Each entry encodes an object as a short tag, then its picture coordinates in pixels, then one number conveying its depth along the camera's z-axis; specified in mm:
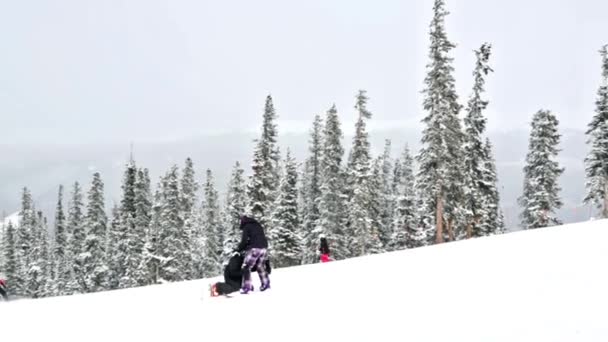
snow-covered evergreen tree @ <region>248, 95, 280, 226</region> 43156
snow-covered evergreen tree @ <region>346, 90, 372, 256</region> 46062
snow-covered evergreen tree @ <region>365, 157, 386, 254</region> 48000
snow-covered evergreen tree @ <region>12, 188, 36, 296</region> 68938
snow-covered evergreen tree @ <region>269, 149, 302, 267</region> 44281
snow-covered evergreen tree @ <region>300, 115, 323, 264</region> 49469
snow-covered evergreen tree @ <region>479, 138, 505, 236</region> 43762
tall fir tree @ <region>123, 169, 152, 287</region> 49219
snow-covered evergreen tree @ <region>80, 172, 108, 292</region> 55188
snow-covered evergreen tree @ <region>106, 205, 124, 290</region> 55206
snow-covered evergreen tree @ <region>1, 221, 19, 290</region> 67562
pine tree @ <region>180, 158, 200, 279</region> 57172
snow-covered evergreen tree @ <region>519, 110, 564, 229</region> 47594
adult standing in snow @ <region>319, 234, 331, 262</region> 24078
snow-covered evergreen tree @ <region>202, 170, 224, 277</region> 61375
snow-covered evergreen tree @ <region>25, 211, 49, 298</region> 67500
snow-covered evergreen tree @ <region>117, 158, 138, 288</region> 50844
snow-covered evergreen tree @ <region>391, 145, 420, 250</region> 52938
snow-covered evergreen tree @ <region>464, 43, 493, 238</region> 40688
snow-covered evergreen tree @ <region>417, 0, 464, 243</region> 36469
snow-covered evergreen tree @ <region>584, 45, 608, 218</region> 44938
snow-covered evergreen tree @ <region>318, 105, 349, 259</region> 46969
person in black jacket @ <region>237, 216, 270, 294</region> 12859
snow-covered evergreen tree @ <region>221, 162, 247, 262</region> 49216
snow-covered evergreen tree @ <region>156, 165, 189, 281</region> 49500
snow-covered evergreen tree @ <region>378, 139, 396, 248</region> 60406
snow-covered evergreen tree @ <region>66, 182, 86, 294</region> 57247
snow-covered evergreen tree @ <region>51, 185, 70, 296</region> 63781
